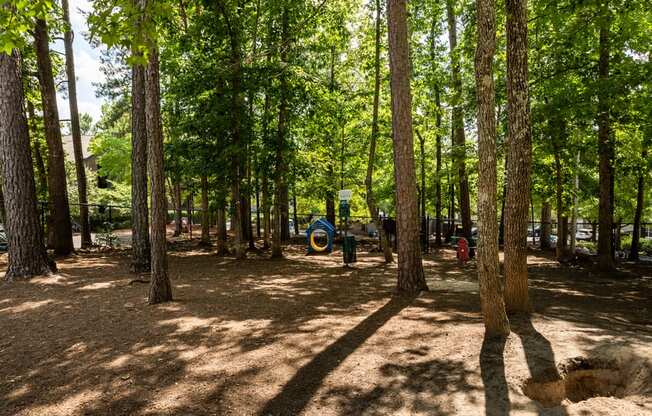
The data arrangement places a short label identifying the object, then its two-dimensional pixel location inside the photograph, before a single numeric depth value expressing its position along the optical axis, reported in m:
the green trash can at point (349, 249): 12.98
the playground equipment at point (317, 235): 17.08
